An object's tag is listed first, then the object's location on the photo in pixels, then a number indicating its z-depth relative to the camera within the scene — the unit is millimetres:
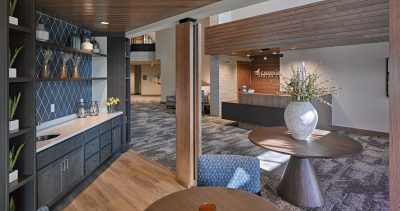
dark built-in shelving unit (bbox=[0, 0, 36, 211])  2279
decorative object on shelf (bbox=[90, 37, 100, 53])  4554
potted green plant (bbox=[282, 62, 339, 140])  2863
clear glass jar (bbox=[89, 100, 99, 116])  4614
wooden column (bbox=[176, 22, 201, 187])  3400
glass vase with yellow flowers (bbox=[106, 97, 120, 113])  4867
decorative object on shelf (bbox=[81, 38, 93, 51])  4199
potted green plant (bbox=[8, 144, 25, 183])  2109
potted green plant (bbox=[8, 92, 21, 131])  2148
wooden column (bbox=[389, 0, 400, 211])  1061
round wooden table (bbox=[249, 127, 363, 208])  2568
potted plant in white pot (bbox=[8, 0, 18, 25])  2086
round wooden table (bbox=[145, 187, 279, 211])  1421
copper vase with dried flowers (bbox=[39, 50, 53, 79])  3307
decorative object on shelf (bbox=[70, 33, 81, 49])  4000
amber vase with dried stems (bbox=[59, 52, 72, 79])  3694
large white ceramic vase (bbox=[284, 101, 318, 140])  2848
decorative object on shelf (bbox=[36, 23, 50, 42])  3044
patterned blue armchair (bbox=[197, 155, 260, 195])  2041
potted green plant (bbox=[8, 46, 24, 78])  2048
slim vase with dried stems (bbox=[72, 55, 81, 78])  4048
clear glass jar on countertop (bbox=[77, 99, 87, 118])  4387
